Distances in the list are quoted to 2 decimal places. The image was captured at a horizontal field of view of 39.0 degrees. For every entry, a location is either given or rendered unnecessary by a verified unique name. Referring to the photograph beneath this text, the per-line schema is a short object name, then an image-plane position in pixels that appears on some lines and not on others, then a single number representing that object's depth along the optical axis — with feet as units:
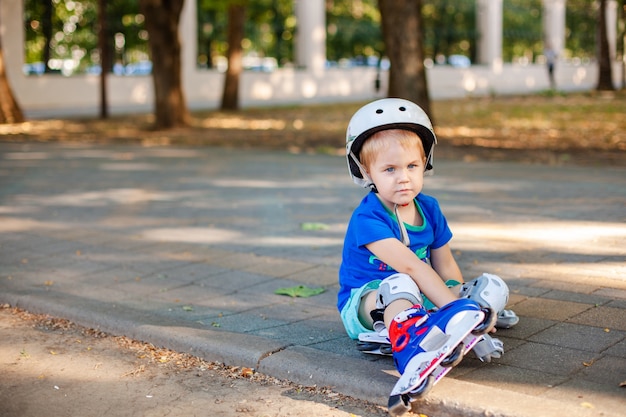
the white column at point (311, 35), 126.52
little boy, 13.20
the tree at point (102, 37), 74.84
